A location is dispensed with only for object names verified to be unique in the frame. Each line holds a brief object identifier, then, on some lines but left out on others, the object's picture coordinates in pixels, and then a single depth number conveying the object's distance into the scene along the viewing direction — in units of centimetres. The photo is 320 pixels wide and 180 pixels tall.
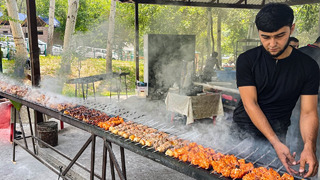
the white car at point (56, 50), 2461
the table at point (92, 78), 797
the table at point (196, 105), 611
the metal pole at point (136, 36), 975
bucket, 543
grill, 218
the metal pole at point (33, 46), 539
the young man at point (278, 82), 197
